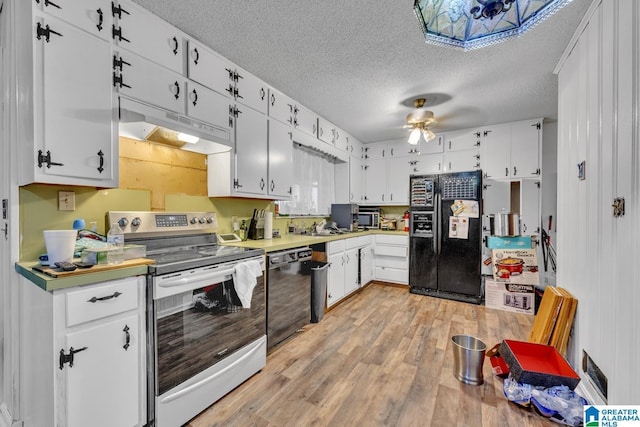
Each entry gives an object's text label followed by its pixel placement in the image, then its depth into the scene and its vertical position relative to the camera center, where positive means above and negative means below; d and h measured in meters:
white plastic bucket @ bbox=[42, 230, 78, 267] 1.32 -0.16
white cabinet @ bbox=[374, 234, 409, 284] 4.28 -0.78
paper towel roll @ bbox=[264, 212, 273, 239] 2.88 -0.14
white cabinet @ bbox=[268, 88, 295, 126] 2.87 +1.17
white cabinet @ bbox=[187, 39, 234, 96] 2.08 +1.18
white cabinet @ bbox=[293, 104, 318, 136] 3.28 +1.17
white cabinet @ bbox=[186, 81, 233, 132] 2.08 +0.86
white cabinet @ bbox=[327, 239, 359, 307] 3.28 -0.80
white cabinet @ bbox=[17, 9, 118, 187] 1.37 +0.57
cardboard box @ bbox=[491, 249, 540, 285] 3.28 -0.70
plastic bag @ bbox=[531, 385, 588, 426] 1.53 -1.14
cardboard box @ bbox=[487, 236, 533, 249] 3.36 -0.41
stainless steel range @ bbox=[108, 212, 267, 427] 1.46 -0.66
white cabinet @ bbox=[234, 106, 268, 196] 2.48 +0.58
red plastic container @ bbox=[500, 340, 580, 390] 1.66 -1.05
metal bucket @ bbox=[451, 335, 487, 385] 1.93 -1.12
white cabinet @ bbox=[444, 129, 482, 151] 4.16 +1.11
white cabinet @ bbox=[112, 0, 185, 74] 1.68 +1.19
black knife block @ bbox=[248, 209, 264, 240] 2.77 -0.15
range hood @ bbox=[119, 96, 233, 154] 1.70 +0.57
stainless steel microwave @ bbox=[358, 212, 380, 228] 4.84 -0.17
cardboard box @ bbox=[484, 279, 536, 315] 3.31 -1.10
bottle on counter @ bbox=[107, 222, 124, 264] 1.42 -0.19
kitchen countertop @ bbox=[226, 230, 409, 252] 2.31 -0.30
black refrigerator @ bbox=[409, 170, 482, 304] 3.68 -0.36
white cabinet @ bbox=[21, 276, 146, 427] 1.17 -0.68
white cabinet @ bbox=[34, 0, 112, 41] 1.41 +1.10
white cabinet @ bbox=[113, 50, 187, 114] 1.68 +0.88
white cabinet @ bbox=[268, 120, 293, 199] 2.89 +0.58
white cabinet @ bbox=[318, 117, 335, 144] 3.79 +1.17
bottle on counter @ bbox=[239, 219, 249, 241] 2.80 -0.22
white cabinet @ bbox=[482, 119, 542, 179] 3.79 +0.88
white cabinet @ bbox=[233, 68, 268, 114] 2.47 +1.18
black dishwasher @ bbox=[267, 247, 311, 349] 2.28 -0.76
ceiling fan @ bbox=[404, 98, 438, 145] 3.21 +1.09
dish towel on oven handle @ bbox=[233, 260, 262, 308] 1.88 -0.49
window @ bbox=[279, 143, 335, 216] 3.83 +0.42
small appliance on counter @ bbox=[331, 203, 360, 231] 4.27 -0.07
